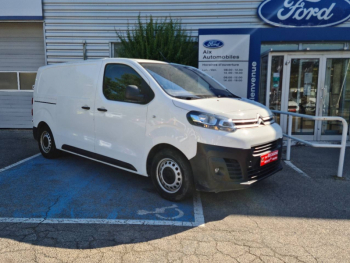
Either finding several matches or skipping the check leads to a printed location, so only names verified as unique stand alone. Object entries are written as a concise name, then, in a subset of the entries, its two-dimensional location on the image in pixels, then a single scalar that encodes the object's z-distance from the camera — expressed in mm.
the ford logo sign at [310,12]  8078
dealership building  7867
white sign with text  7746
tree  7496
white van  3447
